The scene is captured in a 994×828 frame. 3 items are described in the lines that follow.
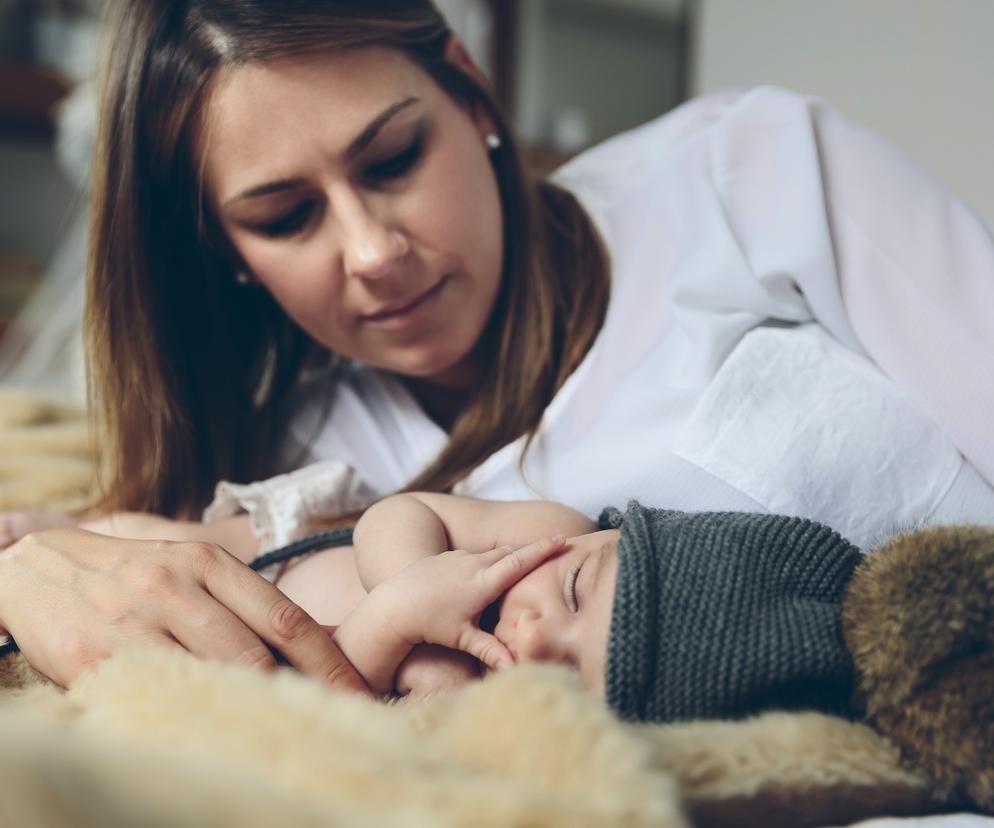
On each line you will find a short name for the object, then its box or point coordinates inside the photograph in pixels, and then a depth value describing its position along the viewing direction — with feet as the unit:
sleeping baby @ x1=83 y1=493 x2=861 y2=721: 1.87
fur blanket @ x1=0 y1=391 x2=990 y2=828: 1.01
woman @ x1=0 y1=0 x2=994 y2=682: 2.56
